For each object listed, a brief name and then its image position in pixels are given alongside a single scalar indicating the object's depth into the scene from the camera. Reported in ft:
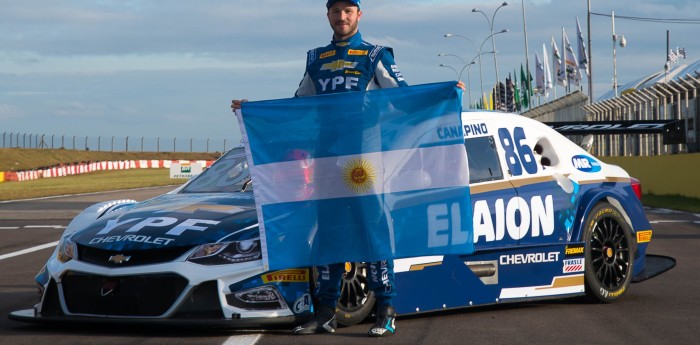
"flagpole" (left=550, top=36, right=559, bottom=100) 232.73
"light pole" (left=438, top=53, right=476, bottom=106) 289.76
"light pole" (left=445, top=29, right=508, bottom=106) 233.41
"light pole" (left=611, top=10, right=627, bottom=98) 226.17
